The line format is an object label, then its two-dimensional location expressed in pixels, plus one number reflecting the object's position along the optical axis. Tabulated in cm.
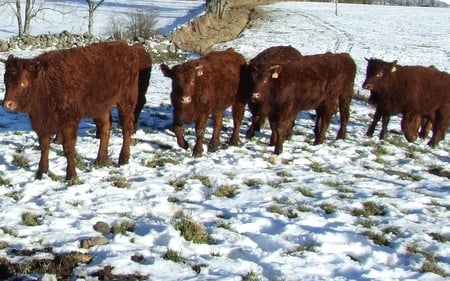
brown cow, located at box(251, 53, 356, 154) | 1025
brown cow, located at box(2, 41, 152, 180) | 757
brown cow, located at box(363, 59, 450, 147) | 1198
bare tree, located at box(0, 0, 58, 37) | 3281
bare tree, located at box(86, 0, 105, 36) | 3228
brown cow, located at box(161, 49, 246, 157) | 934
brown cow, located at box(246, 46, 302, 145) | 1041
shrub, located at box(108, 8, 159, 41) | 3088
